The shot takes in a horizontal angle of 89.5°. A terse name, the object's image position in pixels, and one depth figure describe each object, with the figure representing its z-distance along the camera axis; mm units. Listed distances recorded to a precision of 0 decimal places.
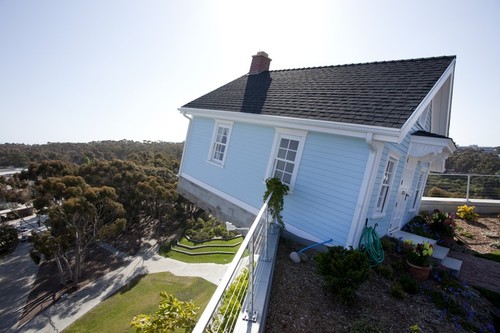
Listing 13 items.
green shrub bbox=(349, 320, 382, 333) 3625
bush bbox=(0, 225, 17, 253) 24328
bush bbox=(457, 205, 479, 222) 12750
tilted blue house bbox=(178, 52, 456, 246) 6645
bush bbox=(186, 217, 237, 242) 27319
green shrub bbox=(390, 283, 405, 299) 5174
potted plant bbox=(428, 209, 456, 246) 9844
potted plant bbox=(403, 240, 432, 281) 6297
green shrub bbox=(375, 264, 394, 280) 5905
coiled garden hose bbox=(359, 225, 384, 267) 6333
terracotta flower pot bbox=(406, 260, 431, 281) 6285
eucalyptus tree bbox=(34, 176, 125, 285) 18562
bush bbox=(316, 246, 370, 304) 4430
